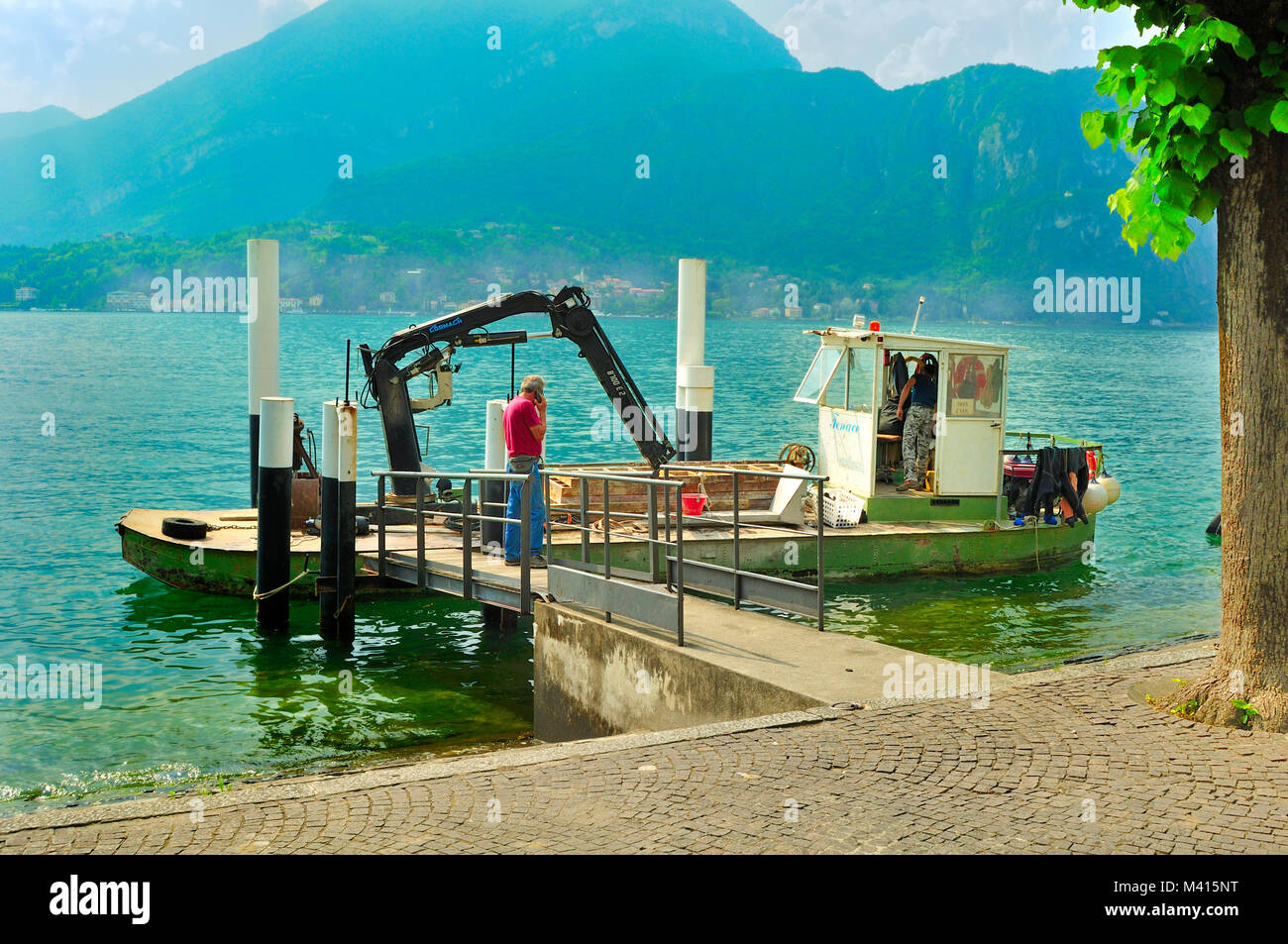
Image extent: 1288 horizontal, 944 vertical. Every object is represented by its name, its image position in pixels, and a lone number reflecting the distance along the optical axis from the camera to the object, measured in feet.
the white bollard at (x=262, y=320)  65.92
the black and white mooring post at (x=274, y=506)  47.42
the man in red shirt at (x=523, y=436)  43.24
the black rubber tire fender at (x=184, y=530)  54.65
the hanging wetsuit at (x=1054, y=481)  61.05
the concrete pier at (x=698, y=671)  27.40
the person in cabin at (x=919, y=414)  59.21
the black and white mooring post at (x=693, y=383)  67.10
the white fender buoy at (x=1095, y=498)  64.08
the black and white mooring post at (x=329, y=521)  46.96
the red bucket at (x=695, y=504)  56.39
